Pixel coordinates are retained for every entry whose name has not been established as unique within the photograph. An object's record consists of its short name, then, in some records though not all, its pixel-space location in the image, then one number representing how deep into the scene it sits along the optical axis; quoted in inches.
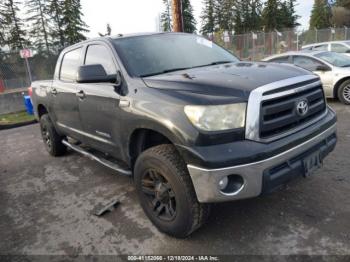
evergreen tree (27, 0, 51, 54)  1584.6
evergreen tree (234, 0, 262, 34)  2292.1
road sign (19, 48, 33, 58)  494.3
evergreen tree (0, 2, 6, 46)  1417.3
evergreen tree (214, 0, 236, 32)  2308.1
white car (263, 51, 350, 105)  325.1
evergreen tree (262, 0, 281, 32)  2247.8
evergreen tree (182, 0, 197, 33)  1970.7
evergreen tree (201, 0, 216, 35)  2346.2
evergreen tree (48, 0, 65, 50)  1572.3
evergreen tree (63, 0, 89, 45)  1553.9
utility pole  378.9
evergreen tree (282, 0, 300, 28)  2391.7
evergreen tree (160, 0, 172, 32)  2128.4
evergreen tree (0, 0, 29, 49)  1434.1
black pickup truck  104.0
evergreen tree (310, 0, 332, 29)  2509.8
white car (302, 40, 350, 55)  551.1
